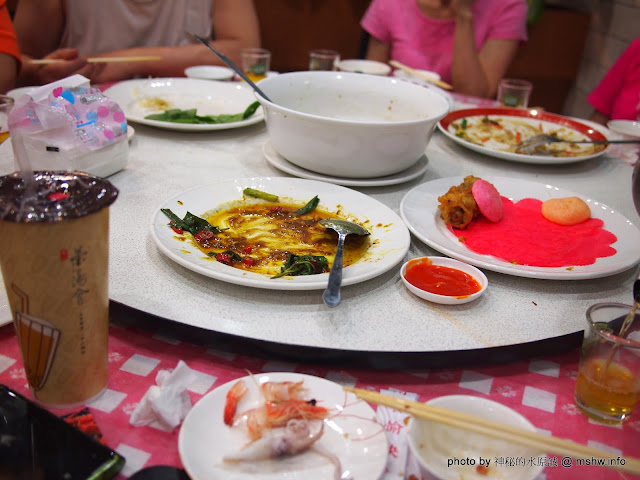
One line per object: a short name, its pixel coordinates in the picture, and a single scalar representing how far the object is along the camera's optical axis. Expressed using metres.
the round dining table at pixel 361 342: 0.93
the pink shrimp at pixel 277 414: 0.81
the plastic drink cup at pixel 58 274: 0.73
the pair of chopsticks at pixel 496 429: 0.72
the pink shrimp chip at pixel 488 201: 1.47
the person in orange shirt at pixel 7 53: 2.29
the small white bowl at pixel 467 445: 0.78
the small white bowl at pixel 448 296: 1.15
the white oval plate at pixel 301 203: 1.11
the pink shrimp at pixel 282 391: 0.85
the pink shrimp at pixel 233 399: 0.82
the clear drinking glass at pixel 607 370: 0.92
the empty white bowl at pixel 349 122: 1.57
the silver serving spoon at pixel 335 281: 1.05
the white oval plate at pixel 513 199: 1.25
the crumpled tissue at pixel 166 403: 0.85
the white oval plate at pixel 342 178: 1.69
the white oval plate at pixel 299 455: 0.75
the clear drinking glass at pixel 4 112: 1.49
